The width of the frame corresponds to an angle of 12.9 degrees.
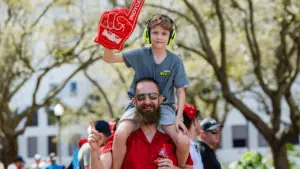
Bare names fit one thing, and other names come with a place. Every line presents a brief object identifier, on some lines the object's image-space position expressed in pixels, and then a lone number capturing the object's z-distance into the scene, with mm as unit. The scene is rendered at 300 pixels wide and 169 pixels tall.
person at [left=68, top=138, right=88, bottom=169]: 13686
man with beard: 9515
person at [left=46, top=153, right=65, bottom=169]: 11394
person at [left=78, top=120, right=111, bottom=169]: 13306
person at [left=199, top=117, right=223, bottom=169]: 13586
